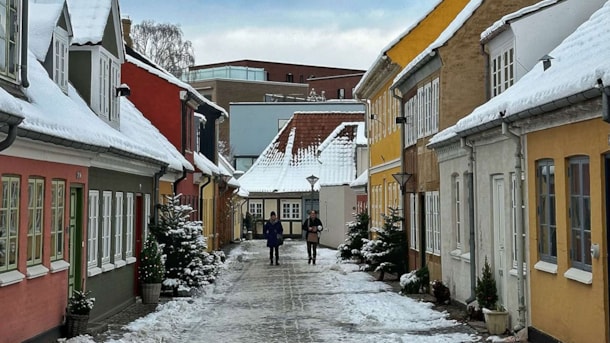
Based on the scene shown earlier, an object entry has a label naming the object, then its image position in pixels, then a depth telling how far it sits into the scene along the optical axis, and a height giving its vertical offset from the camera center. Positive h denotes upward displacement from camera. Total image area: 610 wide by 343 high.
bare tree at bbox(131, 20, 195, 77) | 55.72 +11.18
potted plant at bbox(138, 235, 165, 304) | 18.62 -0.88
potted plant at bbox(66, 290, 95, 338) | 13.09 -1.22
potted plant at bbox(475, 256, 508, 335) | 13.31 -1.19
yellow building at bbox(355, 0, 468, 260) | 23.38 +3.92
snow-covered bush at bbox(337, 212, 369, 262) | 30.50 -0.37
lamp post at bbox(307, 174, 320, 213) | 41.86 +2.14
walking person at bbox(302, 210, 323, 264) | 30.97 -0.16
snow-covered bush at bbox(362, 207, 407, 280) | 23.44 -0.62
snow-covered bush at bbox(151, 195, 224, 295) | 20.30 -0.46
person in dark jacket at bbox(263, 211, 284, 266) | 30.67 -0.25
